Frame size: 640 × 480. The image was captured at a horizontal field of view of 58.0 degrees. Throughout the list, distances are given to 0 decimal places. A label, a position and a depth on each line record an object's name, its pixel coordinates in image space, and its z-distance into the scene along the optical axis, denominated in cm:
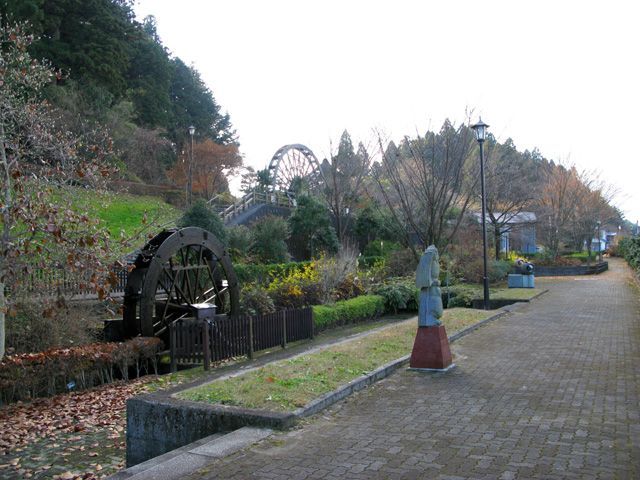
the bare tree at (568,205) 4000
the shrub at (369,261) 3241
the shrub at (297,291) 1870
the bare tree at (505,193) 3391
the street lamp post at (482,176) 1736
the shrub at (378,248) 3644
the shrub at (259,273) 2236
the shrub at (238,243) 2581
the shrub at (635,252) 2566
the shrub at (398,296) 2197
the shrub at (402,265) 2835
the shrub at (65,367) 977
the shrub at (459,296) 2190
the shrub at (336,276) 1994
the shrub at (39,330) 1169
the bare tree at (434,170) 1797
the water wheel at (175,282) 1346
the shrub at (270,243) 2836
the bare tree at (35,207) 789
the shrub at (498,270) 3045
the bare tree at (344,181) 3741
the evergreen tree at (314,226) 3247
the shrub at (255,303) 1716
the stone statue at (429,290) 884
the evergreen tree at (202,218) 2158
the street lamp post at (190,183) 2731
